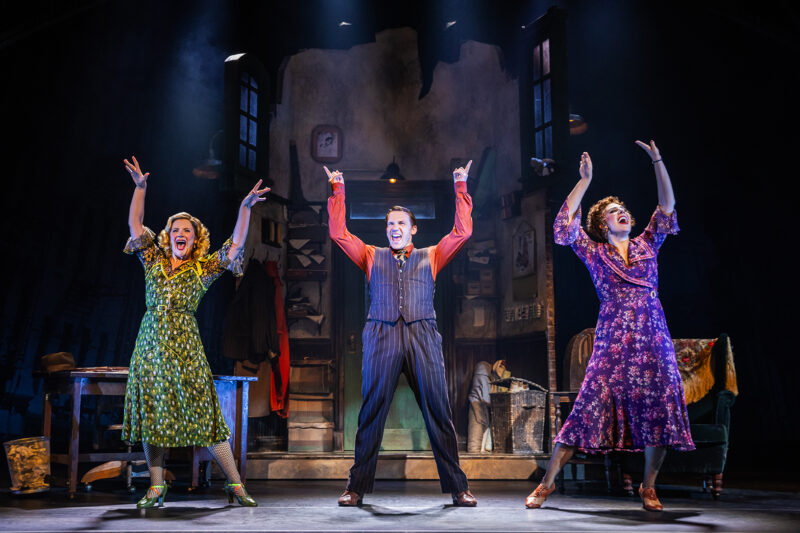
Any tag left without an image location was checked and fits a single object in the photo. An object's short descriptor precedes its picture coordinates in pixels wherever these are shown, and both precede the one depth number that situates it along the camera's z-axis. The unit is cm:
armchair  470
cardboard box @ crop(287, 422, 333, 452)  743
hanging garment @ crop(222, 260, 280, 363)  704
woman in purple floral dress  385
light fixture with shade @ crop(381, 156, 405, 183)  800
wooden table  454
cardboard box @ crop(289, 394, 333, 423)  759
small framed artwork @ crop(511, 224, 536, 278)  718
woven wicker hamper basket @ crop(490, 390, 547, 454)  650
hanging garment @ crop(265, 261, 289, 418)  723
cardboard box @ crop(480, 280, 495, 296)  783
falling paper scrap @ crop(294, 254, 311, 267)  782
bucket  459
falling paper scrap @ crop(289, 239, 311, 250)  786
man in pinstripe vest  390
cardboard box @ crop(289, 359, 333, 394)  765
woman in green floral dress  386
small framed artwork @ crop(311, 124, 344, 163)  803
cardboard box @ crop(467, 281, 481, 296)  784
